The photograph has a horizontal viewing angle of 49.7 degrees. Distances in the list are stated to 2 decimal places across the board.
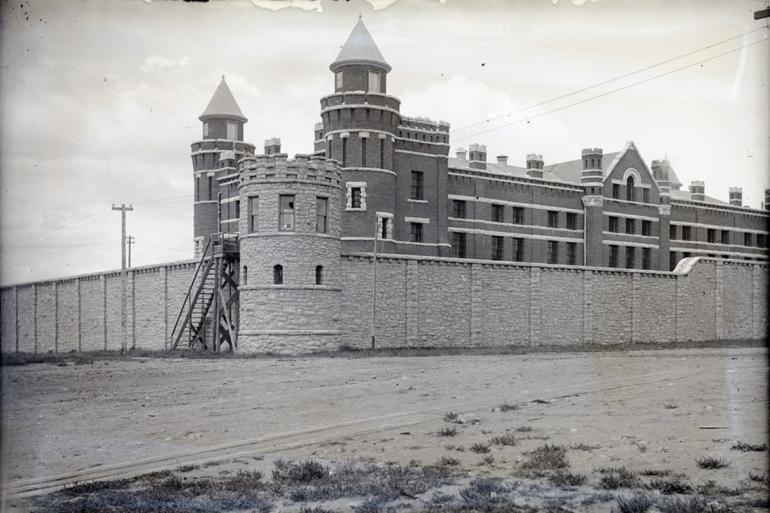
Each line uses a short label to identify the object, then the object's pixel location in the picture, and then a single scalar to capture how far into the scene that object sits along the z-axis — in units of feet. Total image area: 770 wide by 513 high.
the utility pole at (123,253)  136.46
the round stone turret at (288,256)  109.50
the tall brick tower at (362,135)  144.87
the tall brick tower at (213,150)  175.11
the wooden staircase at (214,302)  122.52
